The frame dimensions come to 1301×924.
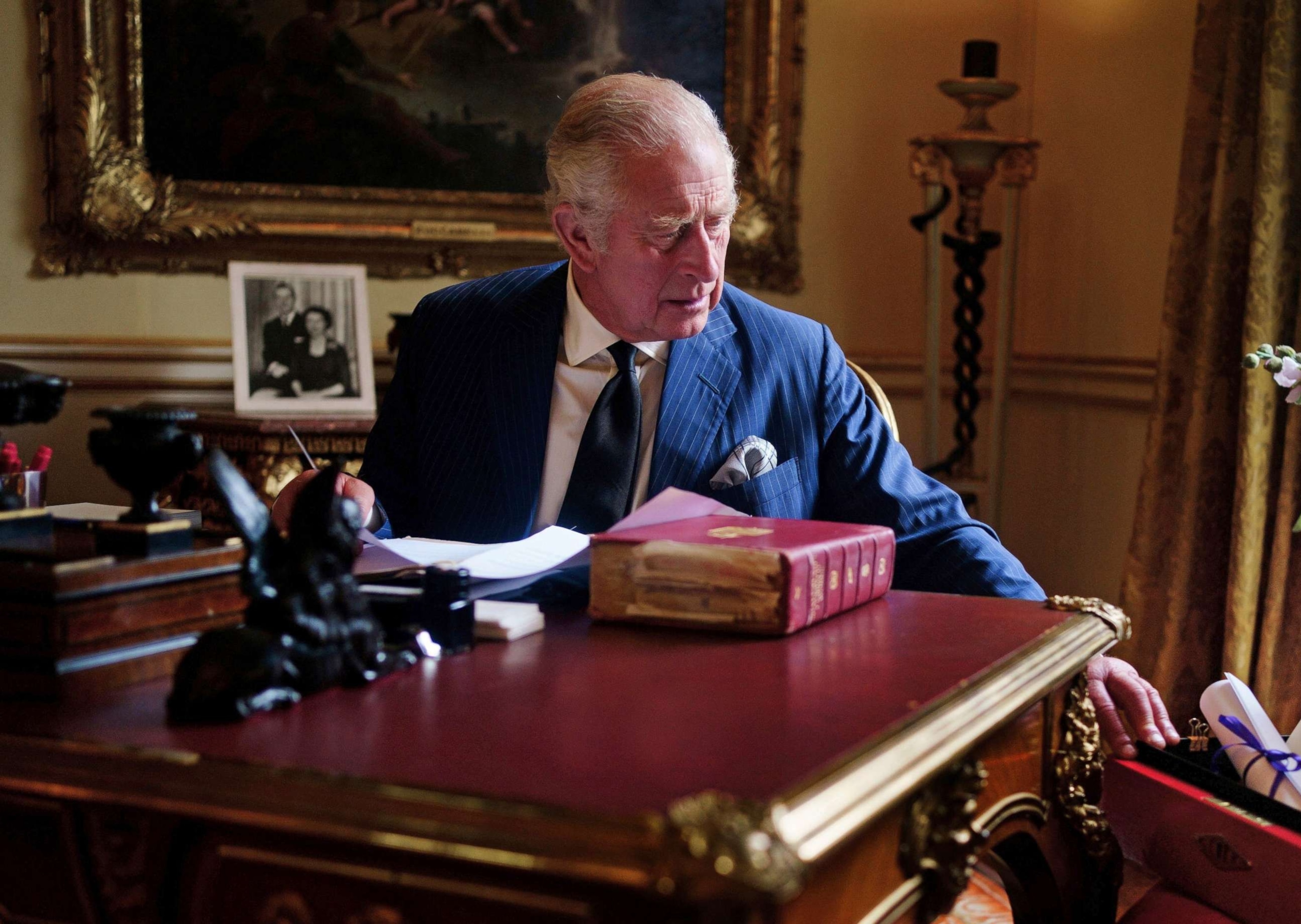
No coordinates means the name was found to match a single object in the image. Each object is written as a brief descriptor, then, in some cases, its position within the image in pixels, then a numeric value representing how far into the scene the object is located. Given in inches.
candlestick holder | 152.1
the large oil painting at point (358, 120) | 149.6
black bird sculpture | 39.3
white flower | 71.4
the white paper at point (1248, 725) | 69.5
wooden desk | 31.1
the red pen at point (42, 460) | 62.9
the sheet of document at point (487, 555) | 58.3
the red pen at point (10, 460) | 53.6
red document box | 63.5
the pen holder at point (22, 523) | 46.8
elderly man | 82.8
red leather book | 50.9
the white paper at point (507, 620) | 50.8
